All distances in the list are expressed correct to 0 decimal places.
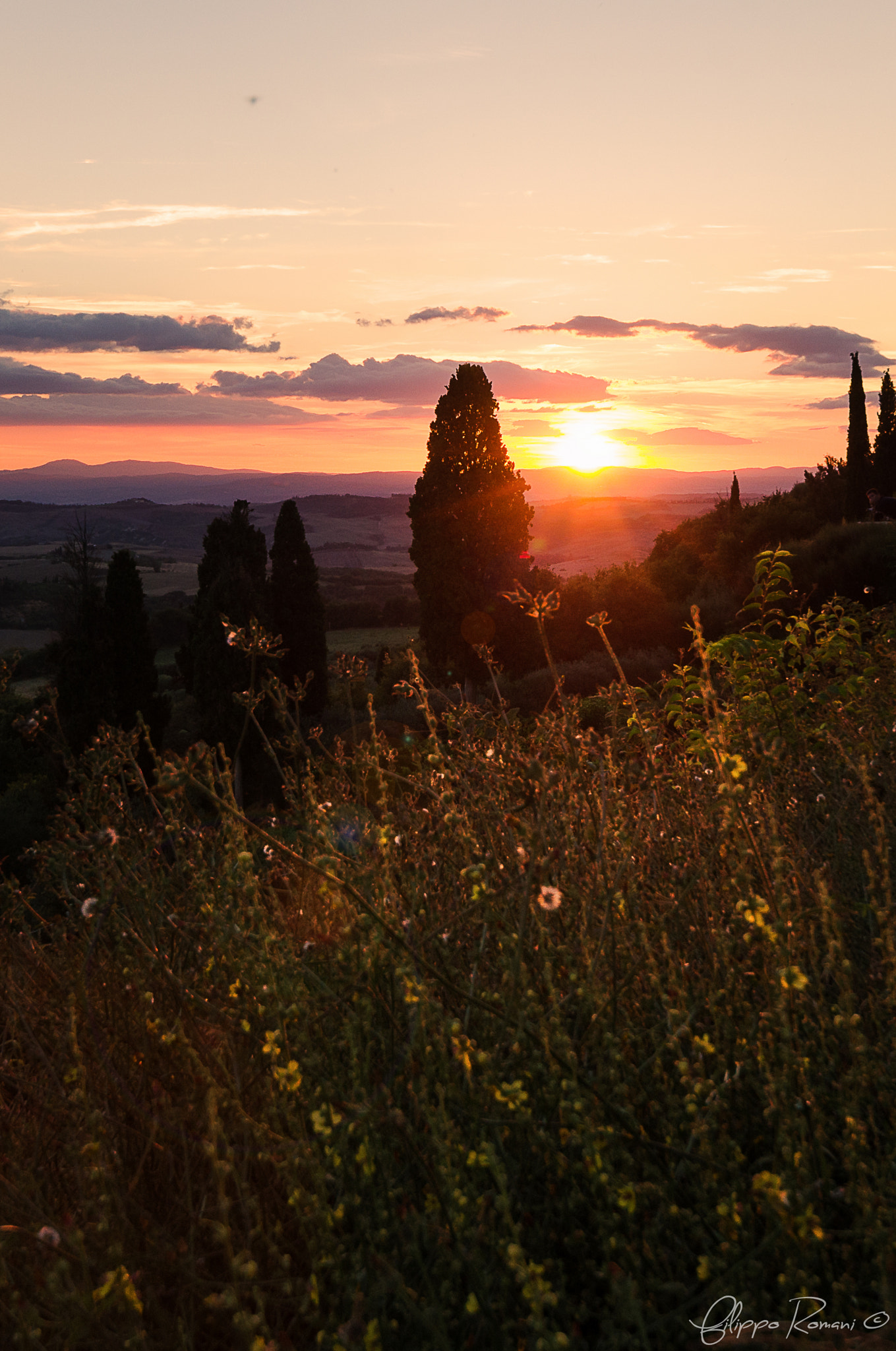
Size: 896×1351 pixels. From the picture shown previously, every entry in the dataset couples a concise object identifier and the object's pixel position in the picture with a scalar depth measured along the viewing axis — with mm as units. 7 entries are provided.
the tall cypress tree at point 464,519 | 23000
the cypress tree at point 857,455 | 28000
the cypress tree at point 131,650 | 16266
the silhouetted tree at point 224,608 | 16547
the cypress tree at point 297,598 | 23609
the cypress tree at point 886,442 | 32938
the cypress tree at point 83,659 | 15586
